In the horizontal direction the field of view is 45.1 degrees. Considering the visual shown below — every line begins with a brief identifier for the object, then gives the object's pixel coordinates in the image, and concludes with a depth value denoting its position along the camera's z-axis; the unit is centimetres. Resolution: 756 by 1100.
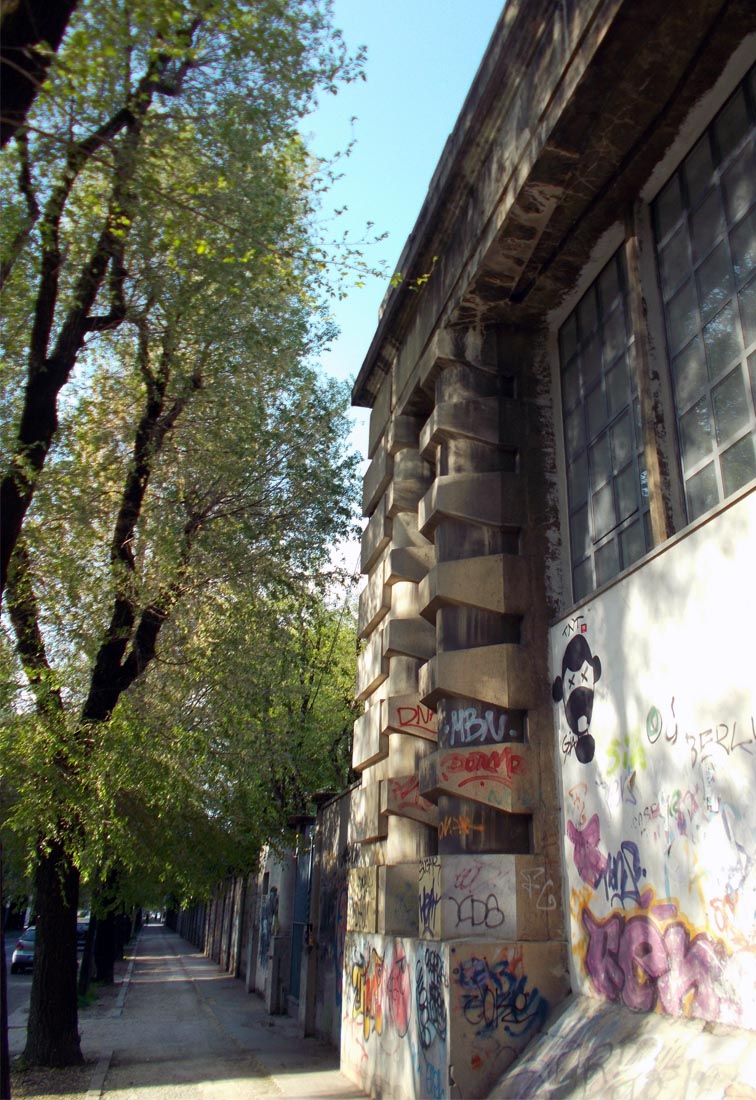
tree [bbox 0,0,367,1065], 748
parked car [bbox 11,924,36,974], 3108
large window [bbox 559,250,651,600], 696
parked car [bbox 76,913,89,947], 3344
